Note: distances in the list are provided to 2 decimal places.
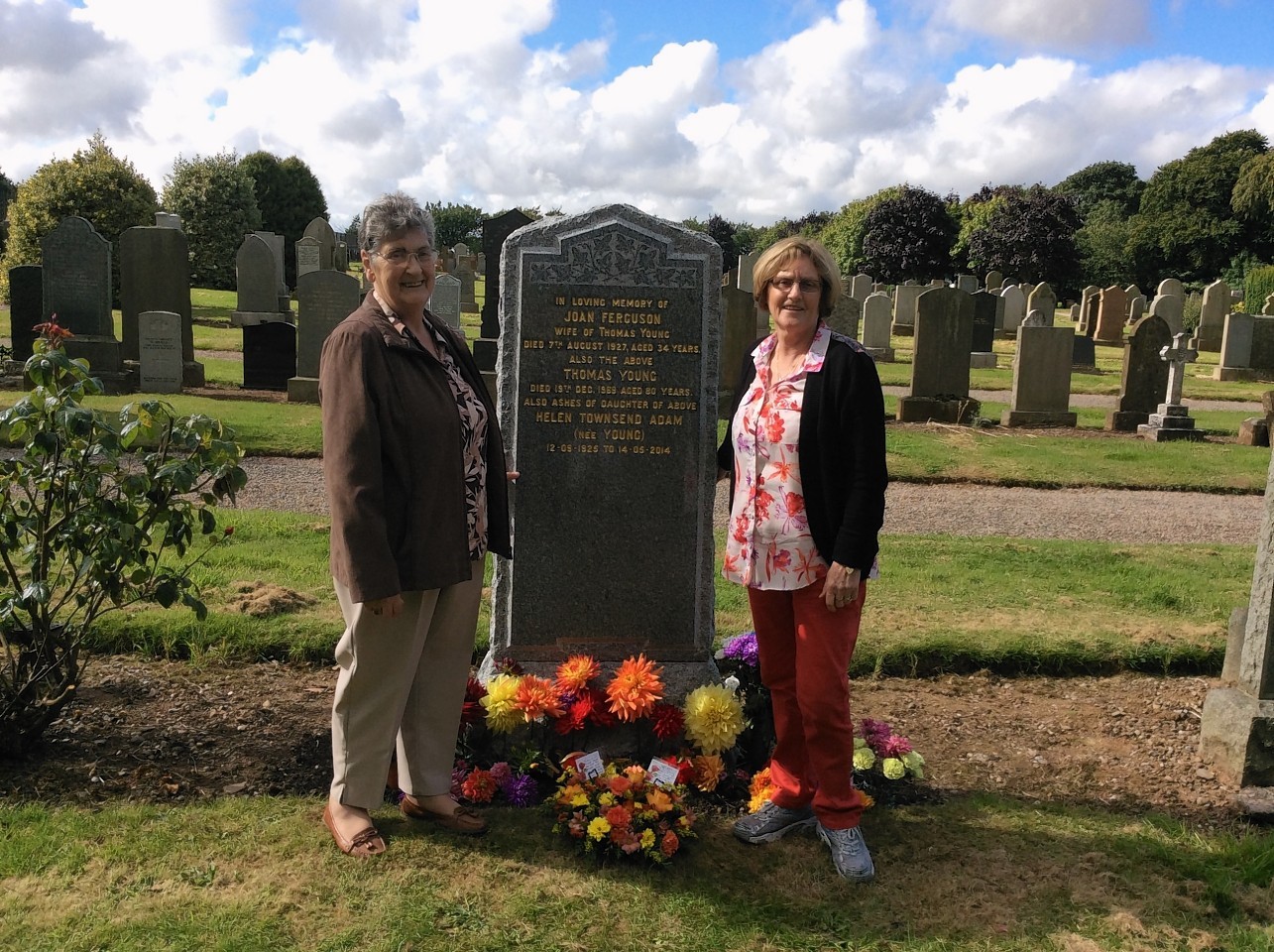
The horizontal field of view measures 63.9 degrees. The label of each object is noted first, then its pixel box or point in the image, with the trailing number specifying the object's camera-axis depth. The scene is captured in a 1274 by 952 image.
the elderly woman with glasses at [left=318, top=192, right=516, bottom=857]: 3.02
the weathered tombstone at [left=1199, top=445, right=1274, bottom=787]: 4.04
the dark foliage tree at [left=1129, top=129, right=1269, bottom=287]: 43.25
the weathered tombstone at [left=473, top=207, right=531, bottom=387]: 14.45
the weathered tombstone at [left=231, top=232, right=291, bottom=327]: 22.61
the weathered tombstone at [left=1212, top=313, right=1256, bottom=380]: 21.55
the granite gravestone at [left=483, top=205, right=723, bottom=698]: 4.11
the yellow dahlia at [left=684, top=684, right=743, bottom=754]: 3.92
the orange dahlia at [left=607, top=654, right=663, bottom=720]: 3.91
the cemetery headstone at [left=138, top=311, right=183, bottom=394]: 14.09
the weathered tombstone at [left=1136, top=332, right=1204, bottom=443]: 13.43
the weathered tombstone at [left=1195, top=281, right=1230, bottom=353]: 27.62
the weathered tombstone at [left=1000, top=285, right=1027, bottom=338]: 30.08
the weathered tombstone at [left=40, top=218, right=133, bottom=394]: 13.95
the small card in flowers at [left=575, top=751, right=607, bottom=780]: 3.80
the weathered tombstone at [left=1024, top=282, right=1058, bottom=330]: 24.20
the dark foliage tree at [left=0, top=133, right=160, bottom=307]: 22.75
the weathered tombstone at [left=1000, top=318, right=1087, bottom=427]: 14.46
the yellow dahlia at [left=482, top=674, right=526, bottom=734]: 3.93
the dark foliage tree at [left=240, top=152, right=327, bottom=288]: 37.66
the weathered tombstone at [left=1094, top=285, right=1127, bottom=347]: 29.57
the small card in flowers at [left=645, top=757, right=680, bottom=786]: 3.80
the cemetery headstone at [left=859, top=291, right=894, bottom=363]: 22.03
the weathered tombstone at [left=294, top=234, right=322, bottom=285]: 28.44
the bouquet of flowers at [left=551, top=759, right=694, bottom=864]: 3.37
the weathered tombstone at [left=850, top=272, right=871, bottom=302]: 32.97
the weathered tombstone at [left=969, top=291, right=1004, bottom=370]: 22.22
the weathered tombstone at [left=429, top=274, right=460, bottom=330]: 20.12
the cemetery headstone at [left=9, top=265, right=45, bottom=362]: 14.66
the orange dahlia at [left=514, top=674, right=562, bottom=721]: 3.92
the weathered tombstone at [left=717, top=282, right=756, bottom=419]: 14.16
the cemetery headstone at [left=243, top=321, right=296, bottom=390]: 15.02
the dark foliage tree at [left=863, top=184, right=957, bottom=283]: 47.09
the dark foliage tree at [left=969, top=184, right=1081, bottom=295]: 43.03
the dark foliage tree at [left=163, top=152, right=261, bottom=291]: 30.94
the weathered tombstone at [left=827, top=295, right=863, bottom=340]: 16.50
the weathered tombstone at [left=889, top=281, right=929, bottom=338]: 28.78
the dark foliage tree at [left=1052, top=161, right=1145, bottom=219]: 66.25
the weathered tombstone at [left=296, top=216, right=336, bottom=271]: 30.44
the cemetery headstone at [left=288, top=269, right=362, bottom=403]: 13.79
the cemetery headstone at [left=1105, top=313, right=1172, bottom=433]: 14.09
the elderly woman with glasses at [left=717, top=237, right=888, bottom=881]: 3.17
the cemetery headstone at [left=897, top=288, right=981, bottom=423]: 14.30
